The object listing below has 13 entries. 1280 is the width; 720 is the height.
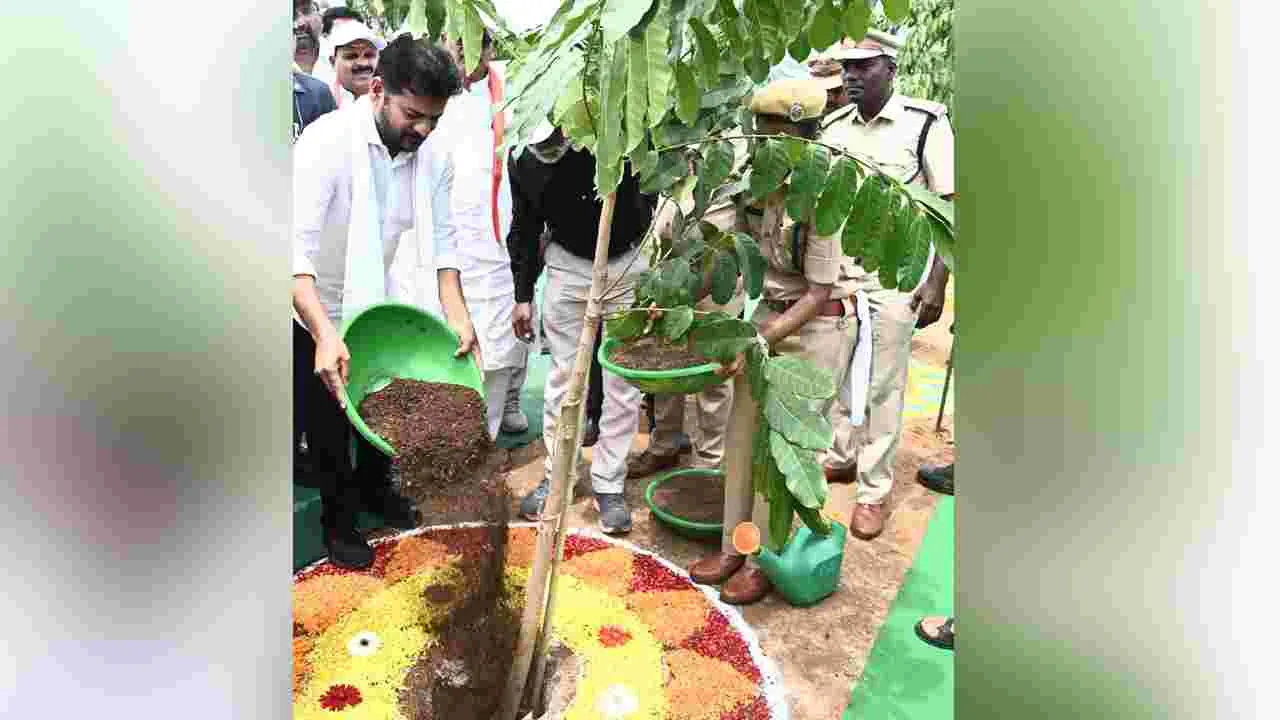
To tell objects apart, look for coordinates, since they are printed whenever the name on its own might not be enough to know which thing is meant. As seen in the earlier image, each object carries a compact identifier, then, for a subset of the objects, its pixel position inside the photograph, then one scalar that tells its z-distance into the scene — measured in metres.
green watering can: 2.51
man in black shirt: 2.81
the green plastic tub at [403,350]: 2.30
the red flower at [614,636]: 2.34
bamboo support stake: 1.79
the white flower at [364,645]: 2.24
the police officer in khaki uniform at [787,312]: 2.53
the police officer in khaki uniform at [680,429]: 3.34
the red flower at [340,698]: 2.06
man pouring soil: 2.27
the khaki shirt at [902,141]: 2.80
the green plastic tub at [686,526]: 2.83
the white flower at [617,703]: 2.08
